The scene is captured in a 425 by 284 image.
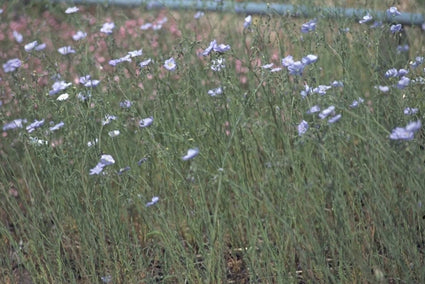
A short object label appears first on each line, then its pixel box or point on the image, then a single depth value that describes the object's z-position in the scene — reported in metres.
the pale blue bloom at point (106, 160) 5.58
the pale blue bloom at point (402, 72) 5.68
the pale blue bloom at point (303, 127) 5.07
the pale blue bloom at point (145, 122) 5.69
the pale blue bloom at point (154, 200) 5.32
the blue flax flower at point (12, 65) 6.72
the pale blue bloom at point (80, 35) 7.67
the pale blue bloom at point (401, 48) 7.26
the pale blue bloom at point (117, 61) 6.69
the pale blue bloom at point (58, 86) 6.33
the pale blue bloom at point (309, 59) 5.28
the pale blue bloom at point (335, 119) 4.58
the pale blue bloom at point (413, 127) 4.24
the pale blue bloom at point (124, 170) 5.69
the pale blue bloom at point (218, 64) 6.15
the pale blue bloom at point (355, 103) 5.00
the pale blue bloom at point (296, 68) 5.21
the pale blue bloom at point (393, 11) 6.40
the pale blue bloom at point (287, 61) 5.65
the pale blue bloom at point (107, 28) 7.39
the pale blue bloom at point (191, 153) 4.85
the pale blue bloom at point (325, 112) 4.66
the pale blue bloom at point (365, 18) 6.34
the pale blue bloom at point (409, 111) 5.32
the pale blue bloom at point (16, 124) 6.64
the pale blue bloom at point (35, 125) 5.98
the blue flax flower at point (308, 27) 6.30
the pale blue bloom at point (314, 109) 4.81
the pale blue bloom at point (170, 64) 6.46
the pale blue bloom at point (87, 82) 6.28
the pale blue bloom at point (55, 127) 6.05
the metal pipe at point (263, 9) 7.32
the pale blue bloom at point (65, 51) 7.29
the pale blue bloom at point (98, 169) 5.46
